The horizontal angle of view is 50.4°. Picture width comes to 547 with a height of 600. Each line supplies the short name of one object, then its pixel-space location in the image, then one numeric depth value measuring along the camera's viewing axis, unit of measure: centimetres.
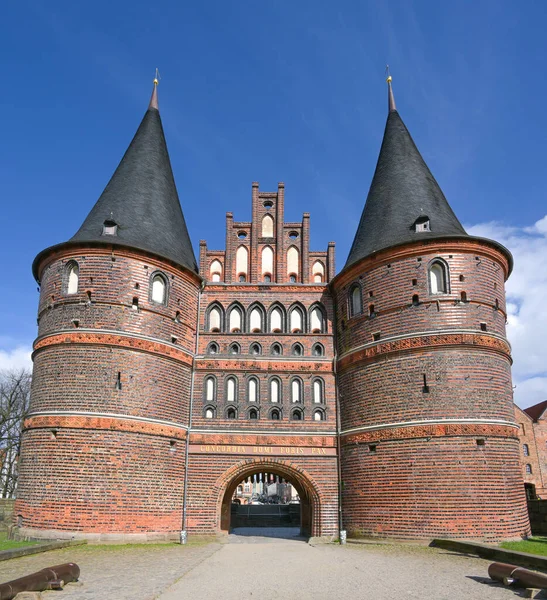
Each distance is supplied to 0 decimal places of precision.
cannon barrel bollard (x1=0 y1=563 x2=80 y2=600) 831
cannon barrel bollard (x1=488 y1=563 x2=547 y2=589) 909
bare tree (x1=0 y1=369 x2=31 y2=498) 3547
